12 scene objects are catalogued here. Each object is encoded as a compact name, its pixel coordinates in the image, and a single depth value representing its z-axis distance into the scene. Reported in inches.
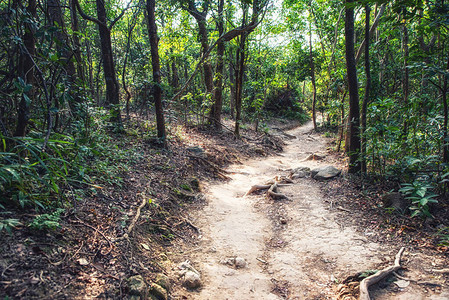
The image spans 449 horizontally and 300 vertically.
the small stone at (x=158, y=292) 120.2
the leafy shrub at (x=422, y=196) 159.0
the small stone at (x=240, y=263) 160.7
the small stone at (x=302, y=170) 351.1
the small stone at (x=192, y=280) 137.3
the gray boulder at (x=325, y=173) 301.3
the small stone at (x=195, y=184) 286.5
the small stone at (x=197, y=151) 364.0
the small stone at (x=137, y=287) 109.0
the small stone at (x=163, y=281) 128.0
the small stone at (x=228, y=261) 163.0
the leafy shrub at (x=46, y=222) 107.2
